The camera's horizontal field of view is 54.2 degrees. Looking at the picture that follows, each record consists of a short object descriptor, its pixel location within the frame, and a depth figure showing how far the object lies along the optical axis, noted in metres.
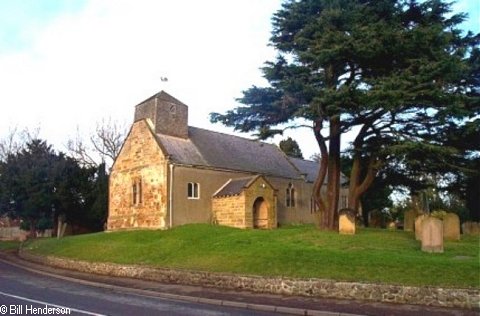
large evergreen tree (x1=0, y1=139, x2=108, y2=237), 42.81
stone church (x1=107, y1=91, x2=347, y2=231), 34.44
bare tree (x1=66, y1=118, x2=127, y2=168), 58.41
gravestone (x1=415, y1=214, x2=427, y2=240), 21.86
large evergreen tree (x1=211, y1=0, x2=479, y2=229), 21.67
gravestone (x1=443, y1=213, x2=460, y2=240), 23.02
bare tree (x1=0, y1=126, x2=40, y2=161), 52.54
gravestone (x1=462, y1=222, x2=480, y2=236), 28.45
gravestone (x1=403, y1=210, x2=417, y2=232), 28.56
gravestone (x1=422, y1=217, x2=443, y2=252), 18.02
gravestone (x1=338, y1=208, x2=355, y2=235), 23.95
